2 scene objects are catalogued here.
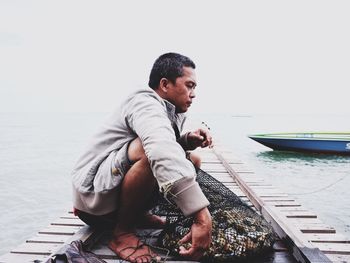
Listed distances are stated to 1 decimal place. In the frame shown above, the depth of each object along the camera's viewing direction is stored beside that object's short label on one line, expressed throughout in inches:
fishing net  80.8
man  65.4
